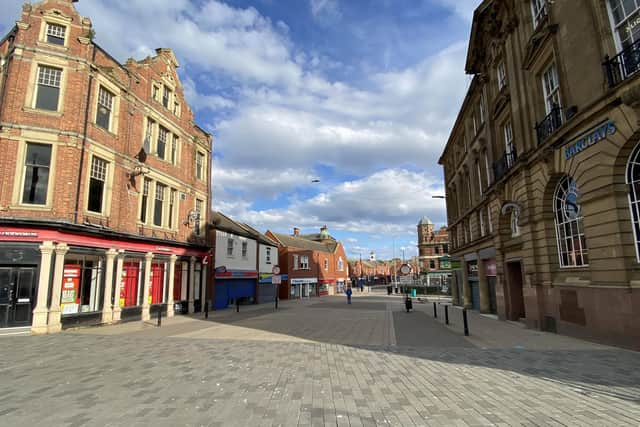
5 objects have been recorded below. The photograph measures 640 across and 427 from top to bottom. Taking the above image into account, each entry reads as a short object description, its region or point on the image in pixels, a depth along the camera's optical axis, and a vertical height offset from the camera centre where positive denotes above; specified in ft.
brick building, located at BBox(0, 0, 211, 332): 42.83 +13.92
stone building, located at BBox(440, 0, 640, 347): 29.99 +11.93
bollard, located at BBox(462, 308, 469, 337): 40.55 -7.21
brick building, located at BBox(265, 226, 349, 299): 146.61 +2.58
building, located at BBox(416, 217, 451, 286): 237.45 +13.51
